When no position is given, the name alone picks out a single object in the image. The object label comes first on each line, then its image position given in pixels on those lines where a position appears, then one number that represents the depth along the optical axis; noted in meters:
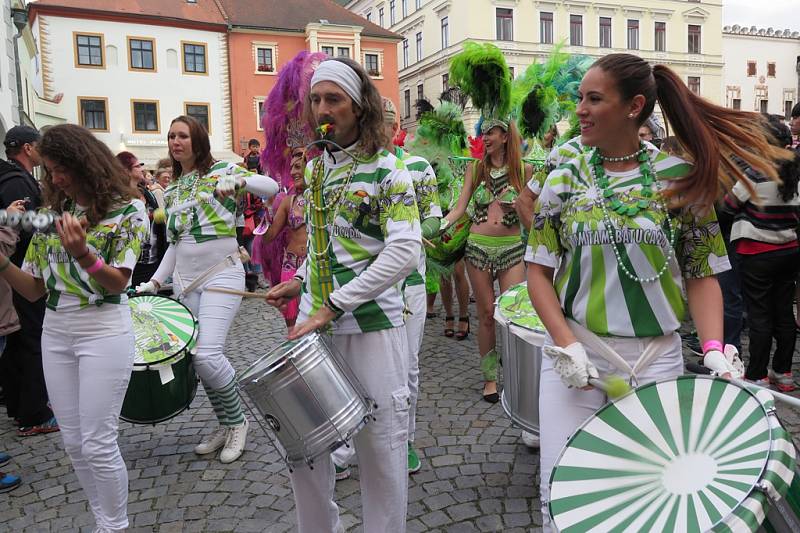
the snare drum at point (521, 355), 3.39
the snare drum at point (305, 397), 2.18
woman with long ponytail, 2.06
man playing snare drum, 2.39
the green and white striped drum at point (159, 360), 3.73
